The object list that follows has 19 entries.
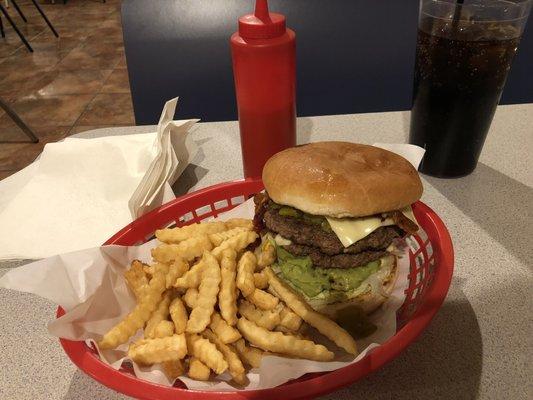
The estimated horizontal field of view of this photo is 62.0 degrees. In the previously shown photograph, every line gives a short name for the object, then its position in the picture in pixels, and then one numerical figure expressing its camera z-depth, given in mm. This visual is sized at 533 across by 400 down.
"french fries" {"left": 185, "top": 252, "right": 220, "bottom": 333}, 276
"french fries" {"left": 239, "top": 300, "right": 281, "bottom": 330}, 286
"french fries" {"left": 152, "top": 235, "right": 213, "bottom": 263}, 299
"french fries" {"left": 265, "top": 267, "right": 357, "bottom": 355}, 269
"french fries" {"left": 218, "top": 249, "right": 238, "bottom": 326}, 282
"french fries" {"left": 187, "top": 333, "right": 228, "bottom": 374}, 252
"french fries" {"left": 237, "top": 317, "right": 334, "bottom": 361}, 254
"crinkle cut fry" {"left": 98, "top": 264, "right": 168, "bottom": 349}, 270
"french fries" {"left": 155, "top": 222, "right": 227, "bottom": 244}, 322
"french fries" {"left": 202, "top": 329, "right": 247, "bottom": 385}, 260
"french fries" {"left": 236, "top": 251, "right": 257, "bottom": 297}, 293
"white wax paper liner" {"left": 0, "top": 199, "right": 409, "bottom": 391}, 251
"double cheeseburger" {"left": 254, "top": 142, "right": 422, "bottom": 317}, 305
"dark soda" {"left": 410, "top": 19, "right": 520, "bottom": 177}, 368
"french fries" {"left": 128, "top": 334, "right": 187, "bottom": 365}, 253
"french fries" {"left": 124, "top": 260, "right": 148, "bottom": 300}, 302
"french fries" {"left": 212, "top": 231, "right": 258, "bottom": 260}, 314
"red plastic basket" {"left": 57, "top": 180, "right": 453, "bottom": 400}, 230
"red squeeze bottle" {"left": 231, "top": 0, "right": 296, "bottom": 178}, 361
